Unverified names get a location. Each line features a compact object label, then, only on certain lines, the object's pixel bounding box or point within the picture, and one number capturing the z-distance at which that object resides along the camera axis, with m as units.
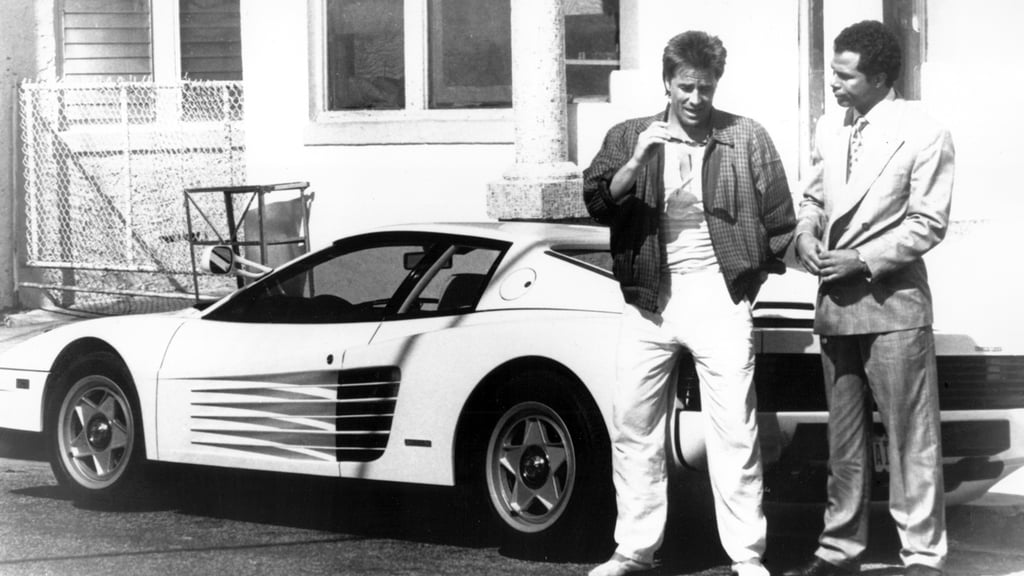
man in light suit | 5.39
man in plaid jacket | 5.42
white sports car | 5.73
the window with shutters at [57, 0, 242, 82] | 13.99
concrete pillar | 11.43
